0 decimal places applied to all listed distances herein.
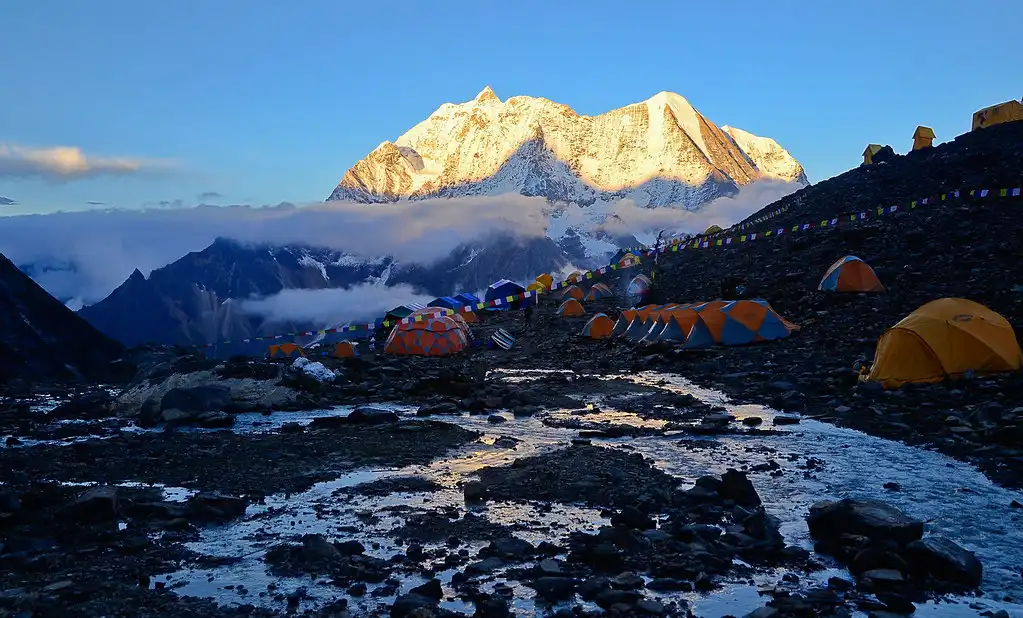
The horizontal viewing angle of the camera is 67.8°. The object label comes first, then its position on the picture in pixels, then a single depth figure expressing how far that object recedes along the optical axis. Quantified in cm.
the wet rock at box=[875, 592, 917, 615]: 546
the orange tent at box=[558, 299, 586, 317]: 4581
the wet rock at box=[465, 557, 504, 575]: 637
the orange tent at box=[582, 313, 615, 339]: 3394
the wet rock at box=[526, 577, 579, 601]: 584
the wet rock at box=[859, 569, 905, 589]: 586
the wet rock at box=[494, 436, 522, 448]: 1206
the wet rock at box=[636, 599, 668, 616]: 549
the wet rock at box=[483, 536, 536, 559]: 674
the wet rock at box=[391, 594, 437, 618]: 543
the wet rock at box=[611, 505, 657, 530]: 738
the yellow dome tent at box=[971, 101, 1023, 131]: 5966
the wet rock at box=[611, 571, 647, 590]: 593
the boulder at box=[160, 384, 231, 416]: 1519
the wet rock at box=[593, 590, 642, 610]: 564
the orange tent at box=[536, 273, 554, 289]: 7106
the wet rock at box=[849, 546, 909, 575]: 612
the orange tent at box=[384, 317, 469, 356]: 3256
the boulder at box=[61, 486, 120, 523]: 784
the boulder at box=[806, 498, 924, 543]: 651
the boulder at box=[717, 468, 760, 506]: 820
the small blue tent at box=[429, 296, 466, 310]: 5647
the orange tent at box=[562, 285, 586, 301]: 5567
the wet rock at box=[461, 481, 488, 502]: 869
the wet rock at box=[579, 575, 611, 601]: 582
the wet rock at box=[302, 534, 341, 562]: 669
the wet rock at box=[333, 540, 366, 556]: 685
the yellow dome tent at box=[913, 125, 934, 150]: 6269
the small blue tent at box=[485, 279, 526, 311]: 6543
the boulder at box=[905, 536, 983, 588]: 593
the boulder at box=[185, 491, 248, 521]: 805
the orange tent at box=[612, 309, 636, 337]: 3219
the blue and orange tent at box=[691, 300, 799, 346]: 2547
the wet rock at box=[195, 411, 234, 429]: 1467
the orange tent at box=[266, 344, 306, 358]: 4281
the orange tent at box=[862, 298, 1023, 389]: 1552
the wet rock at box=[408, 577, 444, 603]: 579
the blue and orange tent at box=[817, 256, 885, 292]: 3003
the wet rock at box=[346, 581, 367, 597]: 593
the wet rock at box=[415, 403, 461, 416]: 1571
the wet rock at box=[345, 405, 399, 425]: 1461
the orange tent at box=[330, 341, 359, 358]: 3439
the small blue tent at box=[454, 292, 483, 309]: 6098
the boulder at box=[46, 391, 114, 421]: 1630
